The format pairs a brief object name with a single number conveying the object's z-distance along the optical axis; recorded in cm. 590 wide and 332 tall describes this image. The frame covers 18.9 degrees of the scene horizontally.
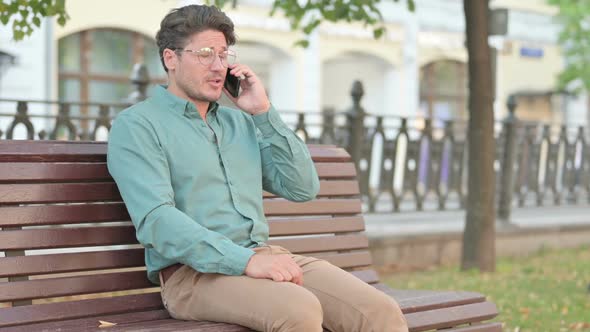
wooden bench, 620
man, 586
